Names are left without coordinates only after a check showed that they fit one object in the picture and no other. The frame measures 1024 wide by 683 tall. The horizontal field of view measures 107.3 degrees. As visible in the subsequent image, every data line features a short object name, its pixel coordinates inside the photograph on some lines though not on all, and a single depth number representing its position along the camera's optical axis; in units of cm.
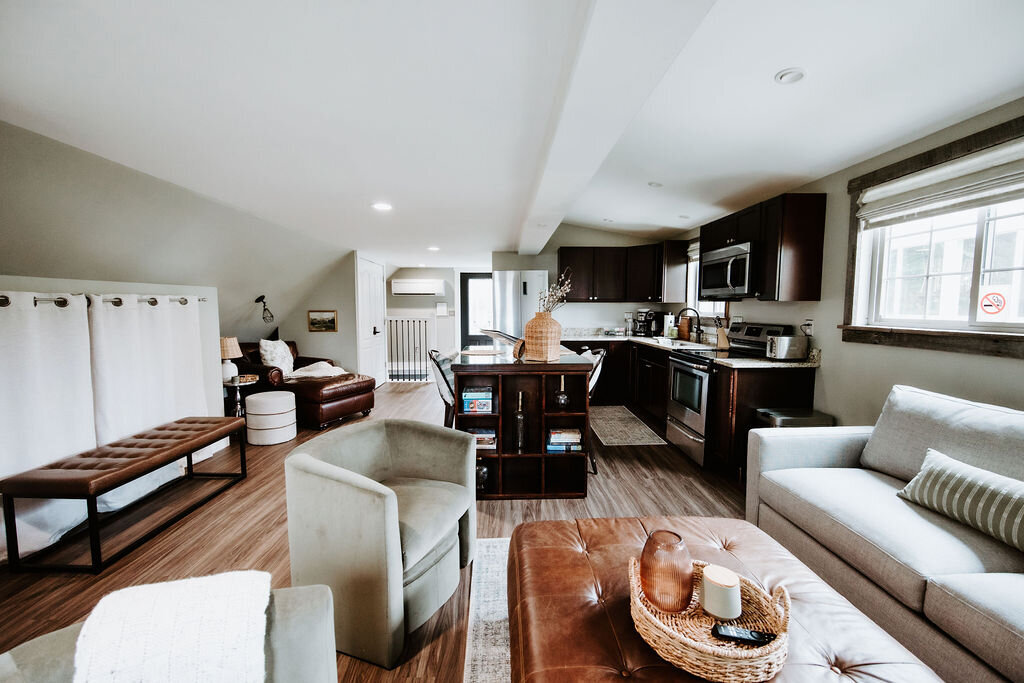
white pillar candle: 95
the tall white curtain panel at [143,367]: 250
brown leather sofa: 411
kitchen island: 256
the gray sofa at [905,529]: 112
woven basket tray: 83
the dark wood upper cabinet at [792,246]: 284
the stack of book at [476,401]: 257
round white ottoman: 365
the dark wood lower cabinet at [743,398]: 290
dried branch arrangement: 277
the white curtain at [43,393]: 203
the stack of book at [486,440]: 258
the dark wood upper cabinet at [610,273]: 528
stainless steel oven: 316
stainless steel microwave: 320
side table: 389
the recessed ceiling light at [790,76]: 169
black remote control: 89
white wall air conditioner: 766
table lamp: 386
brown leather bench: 183
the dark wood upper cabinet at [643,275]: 522
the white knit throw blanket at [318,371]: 465
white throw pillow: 458
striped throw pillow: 130
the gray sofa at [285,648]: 60
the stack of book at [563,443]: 260
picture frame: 568
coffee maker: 535
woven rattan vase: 258
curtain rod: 202
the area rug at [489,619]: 138
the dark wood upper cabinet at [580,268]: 529
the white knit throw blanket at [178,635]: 61
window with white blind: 185
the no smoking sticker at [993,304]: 190
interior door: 588
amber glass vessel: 99
